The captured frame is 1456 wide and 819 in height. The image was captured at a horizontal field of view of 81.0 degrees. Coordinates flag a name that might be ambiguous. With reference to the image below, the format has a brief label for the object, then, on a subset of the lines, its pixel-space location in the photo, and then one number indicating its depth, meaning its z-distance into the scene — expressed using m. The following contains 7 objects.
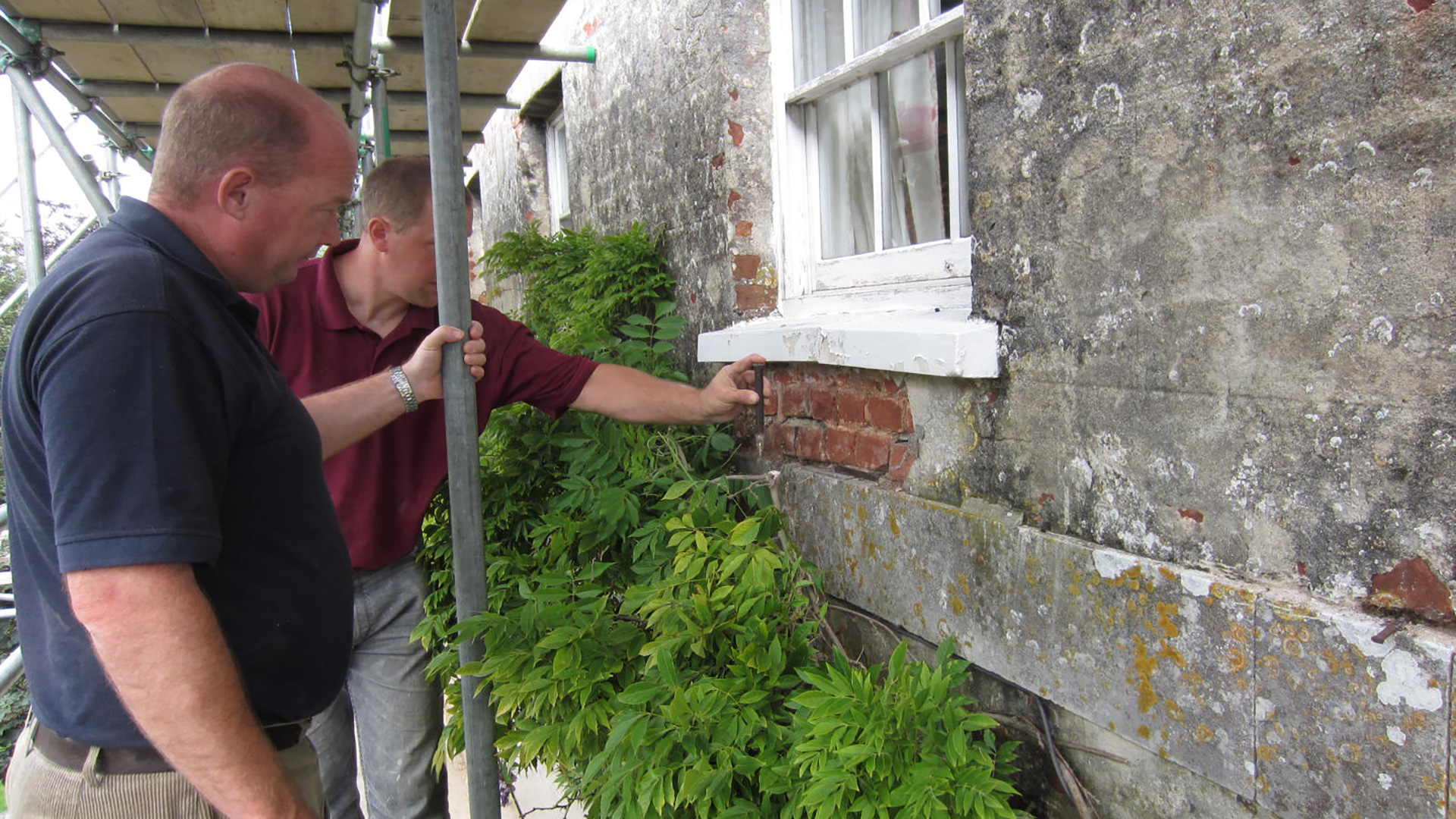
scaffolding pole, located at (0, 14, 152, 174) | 3.30
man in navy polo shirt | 1.20
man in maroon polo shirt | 2.50
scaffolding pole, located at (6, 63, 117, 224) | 3.59
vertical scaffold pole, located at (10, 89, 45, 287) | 4.04
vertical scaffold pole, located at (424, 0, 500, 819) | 1.88
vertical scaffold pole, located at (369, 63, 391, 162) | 3.93
